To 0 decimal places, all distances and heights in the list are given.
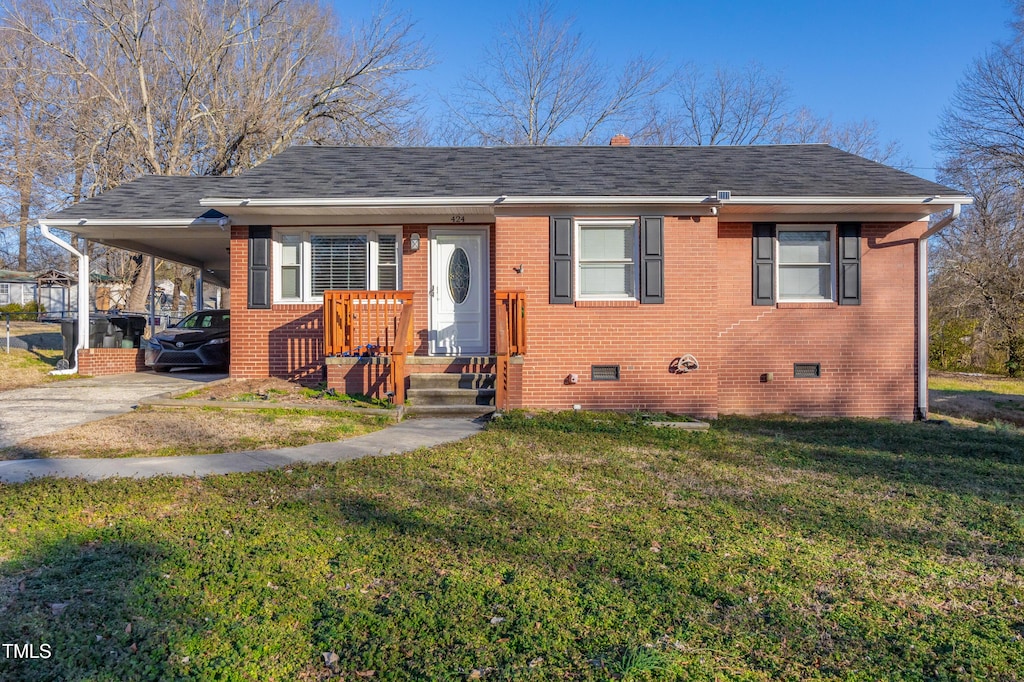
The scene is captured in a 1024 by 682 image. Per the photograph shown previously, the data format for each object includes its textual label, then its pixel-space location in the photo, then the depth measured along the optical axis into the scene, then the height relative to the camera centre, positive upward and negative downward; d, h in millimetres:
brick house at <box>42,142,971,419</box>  8688 +950
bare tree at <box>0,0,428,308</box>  18141 +8586
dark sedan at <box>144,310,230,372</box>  11977 -172
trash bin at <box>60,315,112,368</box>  11761 +89
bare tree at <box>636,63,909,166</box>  27797 +9660
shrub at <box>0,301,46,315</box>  28222 +1457
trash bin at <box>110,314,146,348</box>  12148 +179
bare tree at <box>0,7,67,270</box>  17406 +6599
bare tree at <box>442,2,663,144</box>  25828 +9166
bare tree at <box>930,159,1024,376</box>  21672 +2876
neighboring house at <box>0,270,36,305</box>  34938 +2912
